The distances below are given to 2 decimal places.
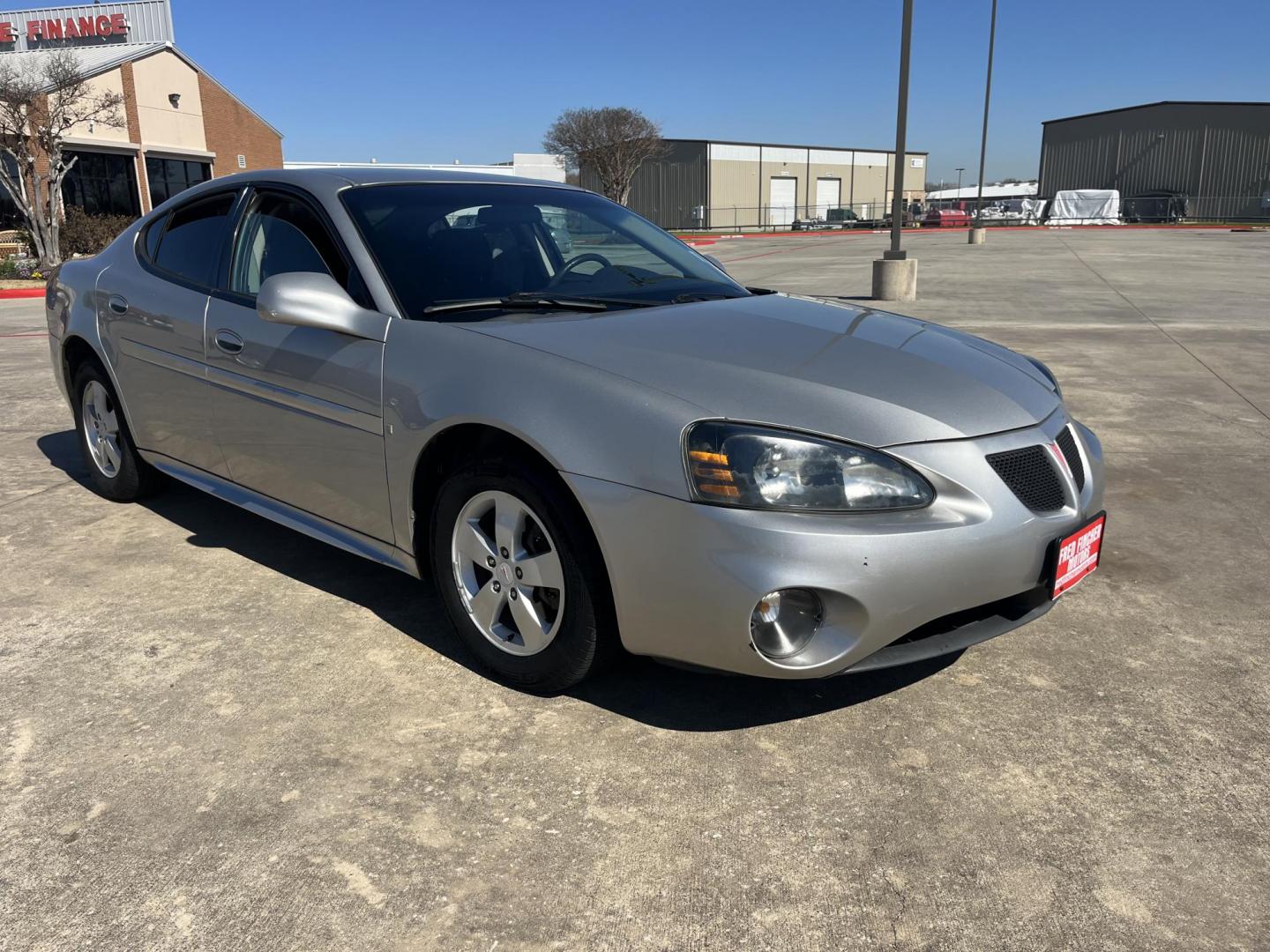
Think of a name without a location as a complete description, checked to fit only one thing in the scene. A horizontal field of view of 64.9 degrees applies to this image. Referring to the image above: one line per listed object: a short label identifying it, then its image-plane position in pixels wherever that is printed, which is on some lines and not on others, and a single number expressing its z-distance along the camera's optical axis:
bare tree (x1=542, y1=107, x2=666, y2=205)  51.25
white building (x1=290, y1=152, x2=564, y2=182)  58.91
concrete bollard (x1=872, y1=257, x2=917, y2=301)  14.30
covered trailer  55.56
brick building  32.78
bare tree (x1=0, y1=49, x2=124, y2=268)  21.48
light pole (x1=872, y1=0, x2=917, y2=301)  14.30
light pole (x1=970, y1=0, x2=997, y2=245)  33.34
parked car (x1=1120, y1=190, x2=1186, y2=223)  56.75
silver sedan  2.46
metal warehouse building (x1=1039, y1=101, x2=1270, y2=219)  56.91
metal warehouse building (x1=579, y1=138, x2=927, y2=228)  63.81
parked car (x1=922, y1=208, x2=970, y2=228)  58.88
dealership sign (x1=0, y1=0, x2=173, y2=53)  38.22
